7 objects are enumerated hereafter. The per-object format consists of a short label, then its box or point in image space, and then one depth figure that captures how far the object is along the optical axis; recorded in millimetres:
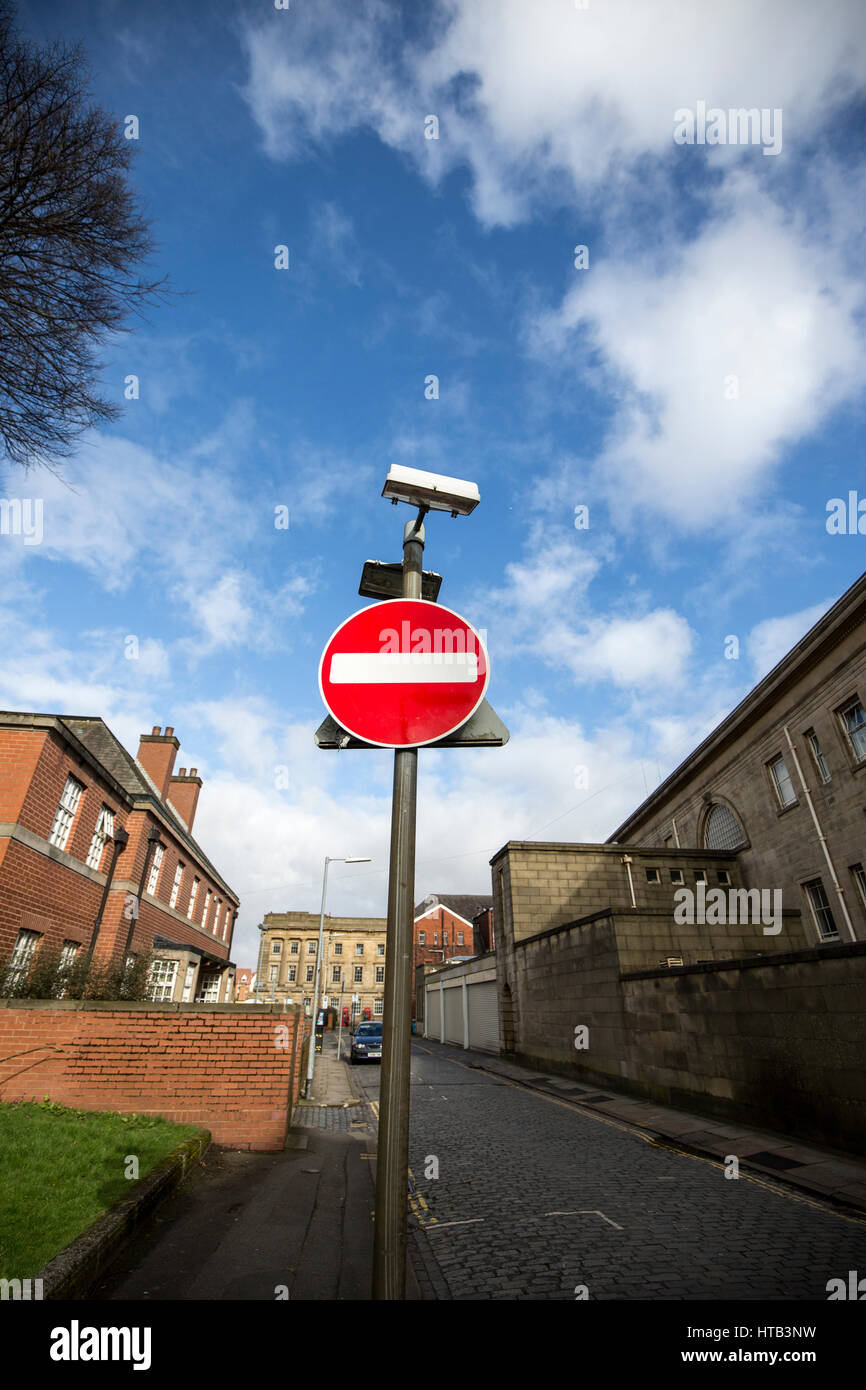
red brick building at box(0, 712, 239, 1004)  12641
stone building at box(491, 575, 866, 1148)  9156
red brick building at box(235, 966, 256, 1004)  59812
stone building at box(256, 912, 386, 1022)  58863
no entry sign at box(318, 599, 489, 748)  2480
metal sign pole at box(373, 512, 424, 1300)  1809
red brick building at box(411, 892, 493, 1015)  57562
